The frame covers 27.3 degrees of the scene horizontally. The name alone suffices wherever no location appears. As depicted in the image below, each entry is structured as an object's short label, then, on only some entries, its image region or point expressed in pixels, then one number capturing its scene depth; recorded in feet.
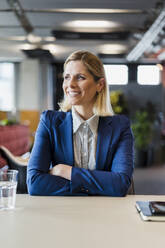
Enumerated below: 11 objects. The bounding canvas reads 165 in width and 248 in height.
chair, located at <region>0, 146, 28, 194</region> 8.28
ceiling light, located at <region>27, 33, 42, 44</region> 32.45
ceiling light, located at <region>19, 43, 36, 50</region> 35.44
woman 4.84
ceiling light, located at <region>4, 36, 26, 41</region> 32.71
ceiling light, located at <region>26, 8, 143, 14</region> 24.31
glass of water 3.62
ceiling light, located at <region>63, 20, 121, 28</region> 27.53
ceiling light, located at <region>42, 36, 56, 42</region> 32.63
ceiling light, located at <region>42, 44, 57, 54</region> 35.21
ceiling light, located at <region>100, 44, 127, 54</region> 35.16
